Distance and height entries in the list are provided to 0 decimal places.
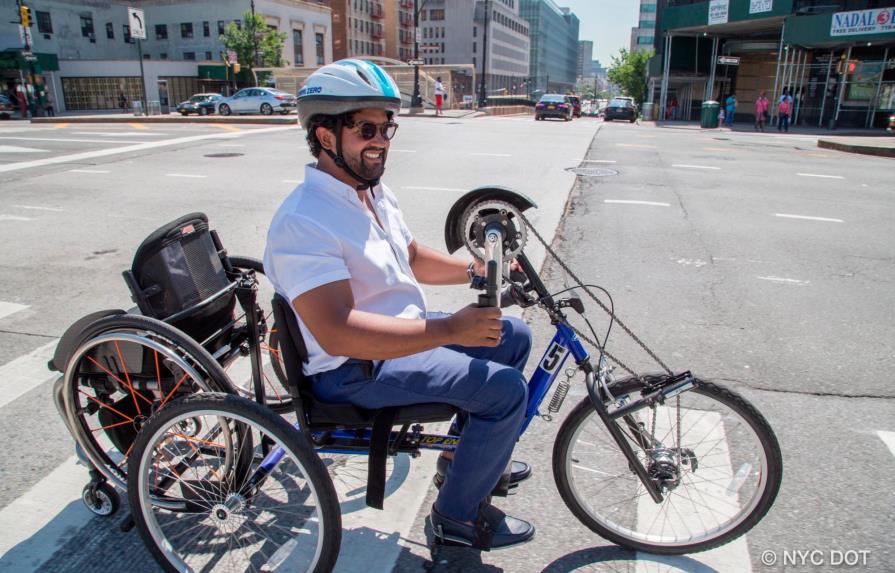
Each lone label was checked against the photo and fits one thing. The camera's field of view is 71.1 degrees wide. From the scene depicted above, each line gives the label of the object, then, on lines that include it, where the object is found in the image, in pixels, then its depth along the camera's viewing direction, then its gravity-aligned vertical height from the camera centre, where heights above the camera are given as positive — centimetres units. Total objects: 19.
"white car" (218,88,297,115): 3375 +48
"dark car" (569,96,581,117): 4393 +59
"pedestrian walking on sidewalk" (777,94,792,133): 2644 +21
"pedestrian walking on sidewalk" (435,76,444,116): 3338 +78
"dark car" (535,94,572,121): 3297 +31
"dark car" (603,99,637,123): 3538 +18
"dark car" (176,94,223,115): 3870 +26
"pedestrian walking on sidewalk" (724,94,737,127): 2983 +43
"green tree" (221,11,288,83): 5650 +613
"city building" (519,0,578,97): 16650 +1998
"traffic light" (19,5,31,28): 3183 +454
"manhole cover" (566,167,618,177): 1244 -113
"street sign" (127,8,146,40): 2986 +398
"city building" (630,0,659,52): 12950 +1752
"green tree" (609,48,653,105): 6631 +428
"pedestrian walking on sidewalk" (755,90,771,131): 2739 +33
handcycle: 229 -131
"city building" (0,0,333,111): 5219 +602
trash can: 2889 +5
